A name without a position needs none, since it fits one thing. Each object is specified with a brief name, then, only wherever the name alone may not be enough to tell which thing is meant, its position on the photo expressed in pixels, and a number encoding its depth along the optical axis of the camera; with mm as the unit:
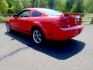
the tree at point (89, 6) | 21883
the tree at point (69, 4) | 19288
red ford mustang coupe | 2600
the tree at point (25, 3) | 25812
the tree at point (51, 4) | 20764
